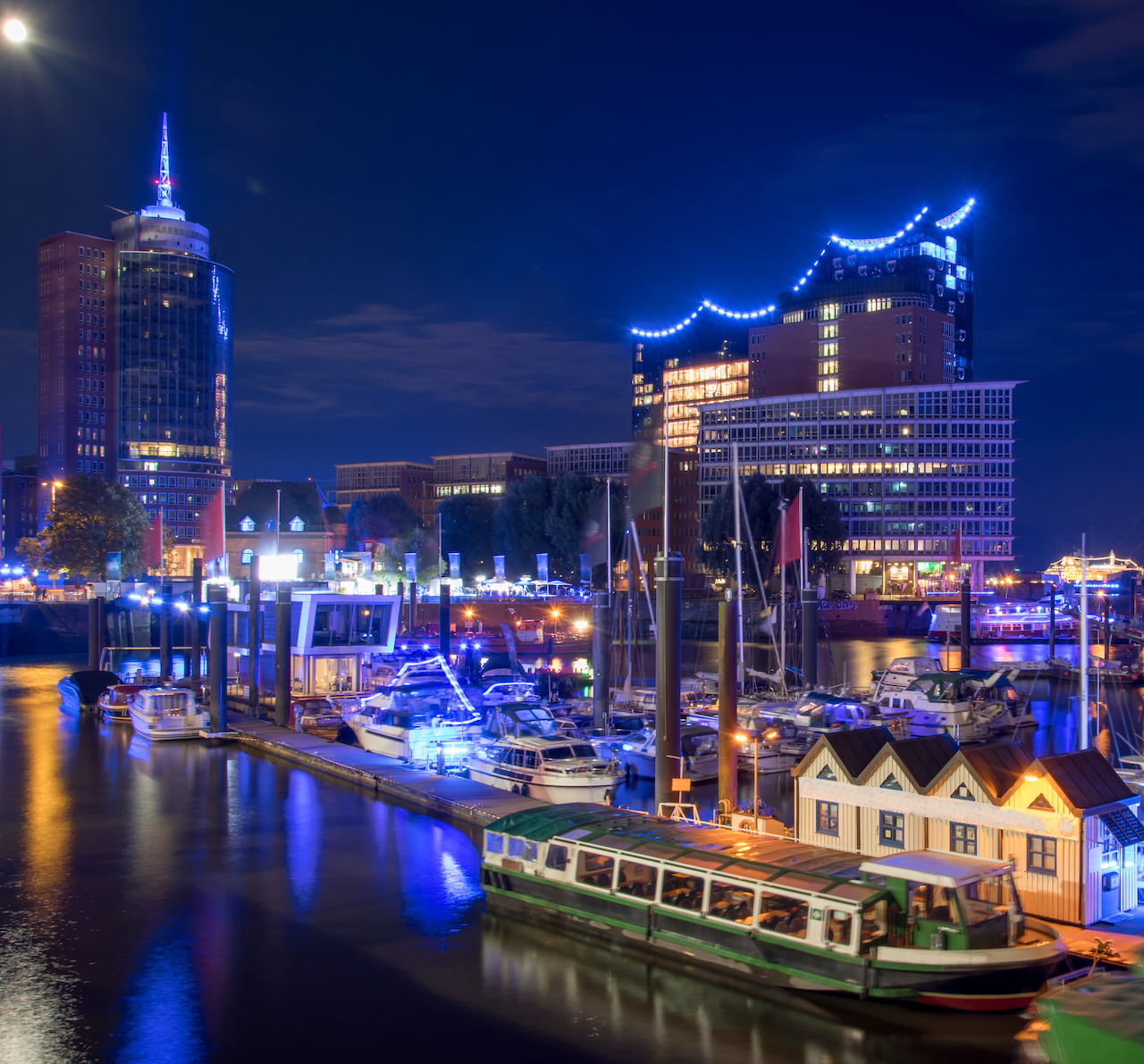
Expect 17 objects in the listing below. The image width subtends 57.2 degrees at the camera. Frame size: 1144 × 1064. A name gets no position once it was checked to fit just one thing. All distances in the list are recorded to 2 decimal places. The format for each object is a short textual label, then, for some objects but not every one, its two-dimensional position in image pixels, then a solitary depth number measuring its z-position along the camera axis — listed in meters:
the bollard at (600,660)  41.50
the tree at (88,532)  121.12
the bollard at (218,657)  43.69
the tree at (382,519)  153.12
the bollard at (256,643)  48.02
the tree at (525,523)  123.44
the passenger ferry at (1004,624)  98.38
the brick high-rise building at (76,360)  193.12
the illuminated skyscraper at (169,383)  190.12
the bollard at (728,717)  23.75
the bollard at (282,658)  43.25
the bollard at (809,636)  47.94
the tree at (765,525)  107.81
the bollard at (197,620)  60.81
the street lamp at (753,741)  24.71
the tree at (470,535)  133.38
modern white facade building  138.25
